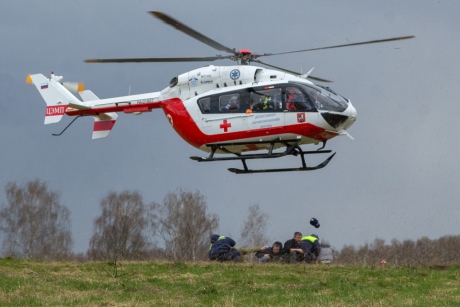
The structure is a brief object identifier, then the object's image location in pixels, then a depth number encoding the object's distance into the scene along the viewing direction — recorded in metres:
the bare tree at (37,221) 56.47
